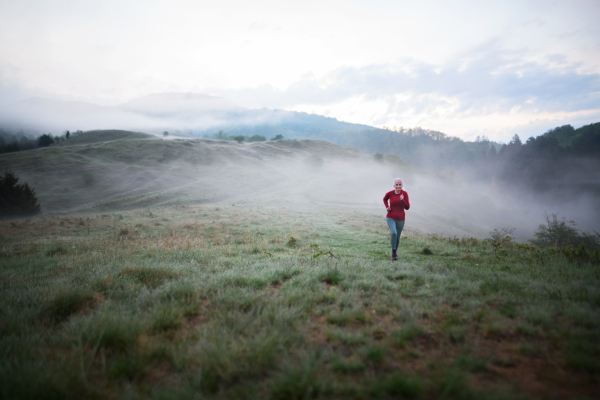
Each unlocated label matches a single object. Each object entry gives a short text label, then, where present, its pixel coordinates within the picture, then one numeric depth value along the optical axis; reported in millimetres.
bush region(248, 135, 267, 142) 135150
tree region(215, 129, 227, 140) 156750
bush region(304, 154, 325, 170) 83062
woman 8938
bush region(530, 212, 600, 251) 20344
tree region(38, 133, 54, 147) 85312
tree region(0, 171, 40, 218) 31344
